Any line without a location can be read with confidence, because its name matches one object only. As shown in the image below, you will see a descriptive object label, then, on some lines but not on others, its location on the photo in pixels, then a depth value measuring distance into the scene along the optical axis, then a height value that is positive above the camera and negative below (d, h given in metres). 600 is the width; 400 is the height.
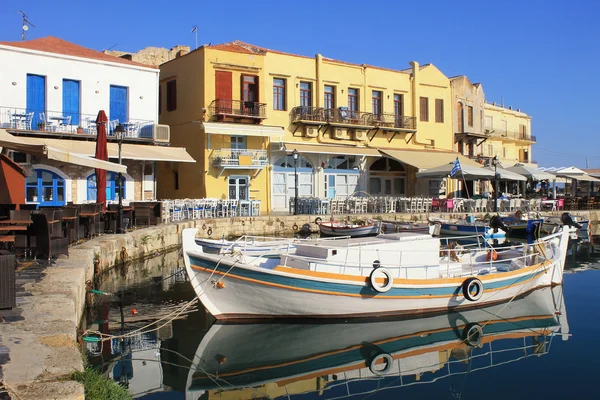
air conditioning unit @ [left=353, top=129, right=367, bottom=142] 32.38 +4.05
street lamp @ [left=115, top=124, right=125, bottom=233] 16.16 -0.11
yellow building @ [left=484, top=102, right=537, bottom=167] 44.34 +5.64
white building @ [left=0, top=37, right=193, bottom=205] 22.00 +4.09
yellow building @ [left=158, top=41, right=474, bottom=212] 27.72 +4.40
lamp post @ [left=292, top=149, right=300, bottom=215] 26.61 +0.09
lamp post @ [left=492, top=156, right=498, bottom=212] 29.90 +1.36
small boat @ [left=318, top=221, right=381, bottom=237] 22.83 -1.00
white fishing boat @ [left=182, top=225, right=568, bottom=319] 9.99 -1.44
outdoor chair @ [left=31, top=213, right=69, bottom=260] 10.36 -0.61
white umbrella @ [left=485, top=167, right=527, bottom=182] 30.77 +1.59
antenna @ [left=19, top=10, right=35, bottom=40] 26.89 +8.58
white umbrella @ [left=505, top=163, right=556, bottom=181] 34.09 +1.85
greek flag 27.12 +1.72
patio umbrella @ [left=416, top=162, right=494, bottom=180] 29.48 +1.68
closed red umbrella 16.17 +1.44
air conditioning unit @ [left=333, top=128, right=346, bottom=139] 31.55 +4.02
